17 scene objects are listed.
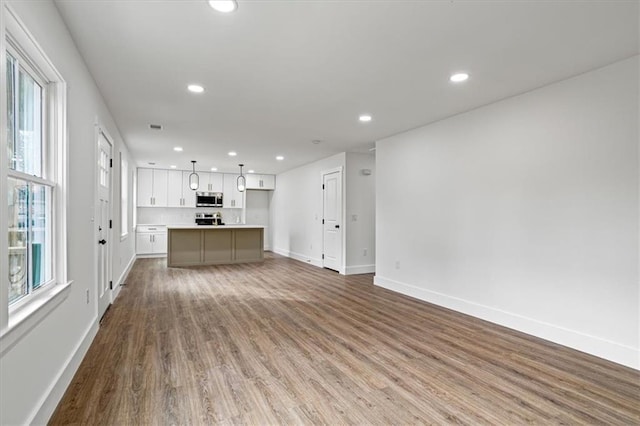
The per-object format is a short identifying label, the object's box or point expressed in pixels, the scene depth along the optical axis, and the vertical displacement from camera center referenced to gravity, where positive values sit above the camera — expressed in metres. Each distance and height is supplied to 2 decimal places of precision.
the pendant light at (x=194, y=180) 7.94 +0.89
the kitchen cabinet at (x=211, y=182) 9.77 +0.94
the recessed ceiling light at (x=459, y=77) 3.06 +1.29
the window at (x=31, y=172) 1.69 +0.25
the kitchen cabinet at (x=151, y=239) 9.03 -0.72
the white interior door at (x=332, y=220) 6.93 -0.14
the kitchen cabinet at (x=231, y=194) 10.08 +0.60
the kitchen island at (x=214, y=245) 7.62 -0.75
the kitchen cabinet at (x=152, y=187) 9.12 +0.74
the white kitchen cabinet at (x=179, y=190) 9.42 +0.67
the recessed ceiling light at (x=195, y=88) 3.38 +1.30
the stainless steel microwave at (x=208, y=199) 9.70 +0.43
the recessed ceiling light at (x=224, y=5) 2.03 +1.30
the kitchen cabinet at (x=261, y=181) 10.21 +1.00
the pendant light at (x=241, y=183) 8.77 +0.81
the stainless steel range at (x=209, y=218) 9.44 -0.13
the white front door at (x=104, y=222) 3.68 -0.10
